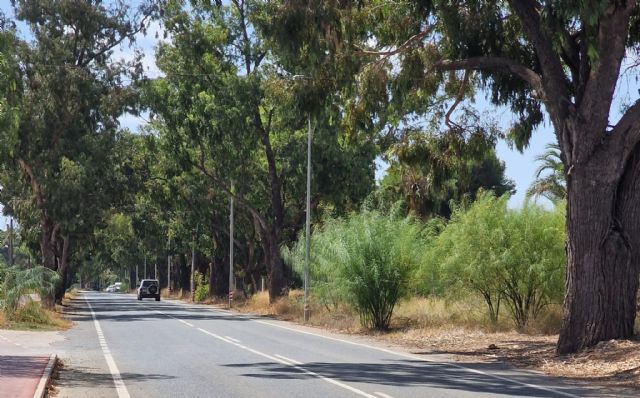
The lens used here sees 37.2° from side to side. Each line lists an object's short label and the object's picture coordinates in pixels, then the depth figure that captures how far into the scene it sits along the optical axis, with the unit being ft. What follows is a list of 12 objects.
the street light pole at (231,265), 189.43
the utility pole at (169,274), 348.24
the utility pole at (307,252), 127.13
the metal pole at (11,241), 202.39
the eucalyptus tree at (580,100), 64.23
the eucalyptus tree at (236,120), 151.53
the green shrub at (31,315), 113.70
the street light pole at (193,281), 263.21
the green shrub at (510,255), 91.25
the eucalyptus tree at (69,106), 146.10
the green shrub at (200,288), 254.76
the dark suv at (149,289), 273.13
